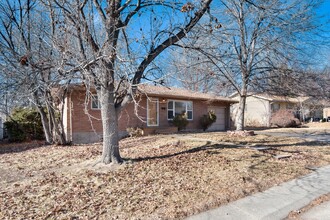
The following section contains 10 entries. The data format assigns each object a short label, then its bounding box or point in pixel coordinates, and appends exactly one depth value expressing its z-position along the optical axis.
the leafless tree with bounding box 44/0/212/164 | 5.61
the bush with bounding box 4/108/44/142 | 13.29
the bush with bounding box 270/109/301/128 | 22.83
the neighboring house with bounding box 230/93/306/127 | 26.91
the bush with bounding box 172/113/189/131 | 16.03
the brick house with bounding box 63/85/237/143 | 12.27
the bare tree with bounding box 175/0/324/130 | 11.11
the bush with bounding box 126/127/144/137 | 13.63
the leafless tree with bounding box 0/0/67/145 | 5.77
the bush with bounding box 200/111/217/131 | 17.95
